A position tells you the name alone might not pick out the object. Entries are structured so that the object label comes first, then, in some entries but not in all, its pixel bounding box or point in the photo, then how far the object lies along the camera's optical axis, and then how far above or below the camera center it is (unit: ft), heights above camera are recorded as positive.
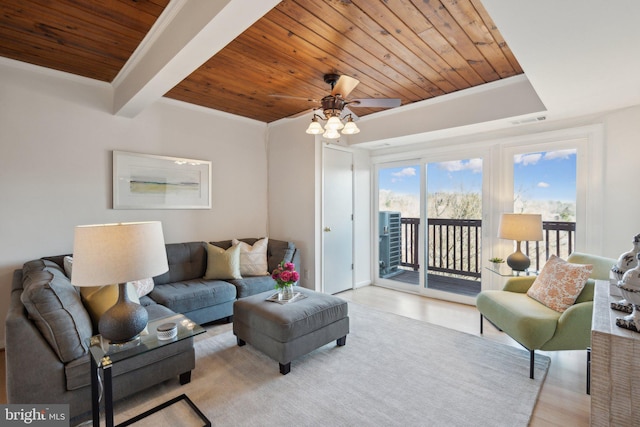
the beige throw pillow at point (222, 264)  11.43 -2.17
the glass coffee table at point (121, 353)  4.64 -2.47
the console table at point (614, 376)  3.83 -2.23
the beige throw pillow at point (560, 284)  7.67 -2.07
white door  13.89 -0.64
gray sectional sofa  5.15 -2.70
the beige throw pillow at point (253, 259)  12.28 -2.15
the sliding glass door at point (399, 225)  14.80 -0.95
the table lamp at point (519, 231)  9.76 -0.79
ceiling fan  8.22 +2.96
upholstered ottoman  7.49 -3.17
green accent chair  6.94 -2.77
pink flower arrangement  8.53 -1.96
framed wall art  10.83 +1.05
